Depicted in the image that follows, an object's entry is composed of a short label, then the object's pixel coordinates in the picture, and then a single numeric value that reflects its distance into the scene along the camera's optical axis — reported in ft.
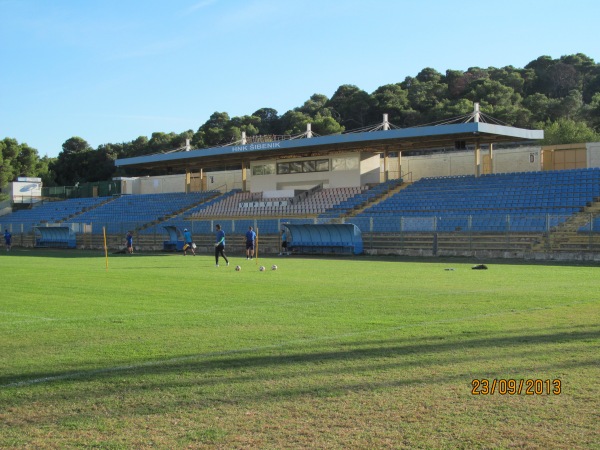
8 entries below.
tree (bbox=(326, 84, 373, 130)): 306.55
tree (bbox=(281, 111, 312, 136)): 289.64
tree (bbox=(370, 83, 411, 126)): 284.94
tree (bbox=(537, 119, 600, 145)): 214.69
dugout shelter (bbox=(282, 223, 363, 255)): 124.47
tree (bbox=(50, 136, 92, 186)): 334.44
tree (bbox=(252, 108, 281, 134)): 332.45
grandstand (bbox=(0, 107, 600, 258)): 110.83
